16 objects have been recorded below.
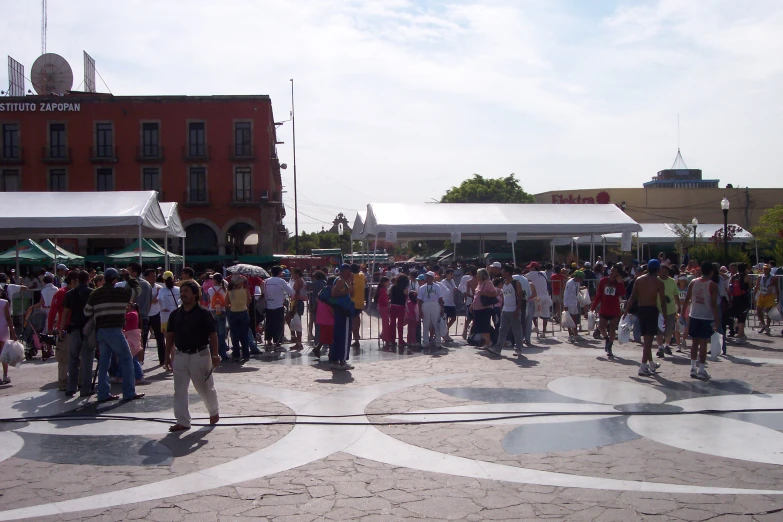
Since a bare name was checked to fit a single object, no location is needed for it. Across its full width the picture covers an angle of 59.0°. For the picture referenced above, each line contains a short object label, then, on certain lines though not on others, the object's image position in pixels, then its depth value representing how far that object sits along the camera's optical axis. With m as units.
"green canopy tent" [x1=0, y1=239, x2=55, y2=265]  26.12
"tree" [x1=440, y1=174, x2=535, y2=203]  57.44
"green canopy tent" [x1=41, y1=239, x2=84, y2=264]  28.41
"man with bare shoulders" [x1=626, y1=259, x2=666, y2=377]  10.48
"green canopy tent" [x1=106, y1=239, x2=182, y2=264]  29.54
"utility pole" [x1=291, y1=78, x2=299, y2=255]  55.00
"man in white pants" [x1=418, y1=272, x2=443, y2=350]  14.27
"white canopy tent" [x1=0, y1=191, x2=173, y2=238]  14.84
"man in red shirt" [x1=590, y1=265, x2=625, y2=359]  12.59
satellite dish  45.44
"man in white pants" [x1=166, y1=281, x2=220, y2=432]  7.46
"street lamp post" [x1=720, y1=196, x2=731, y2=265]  25.17
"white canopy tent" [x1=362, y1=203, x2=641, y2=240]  20.16
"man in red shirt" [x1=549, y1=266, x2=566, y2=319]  18.03
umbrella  12.89
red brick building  45.88
